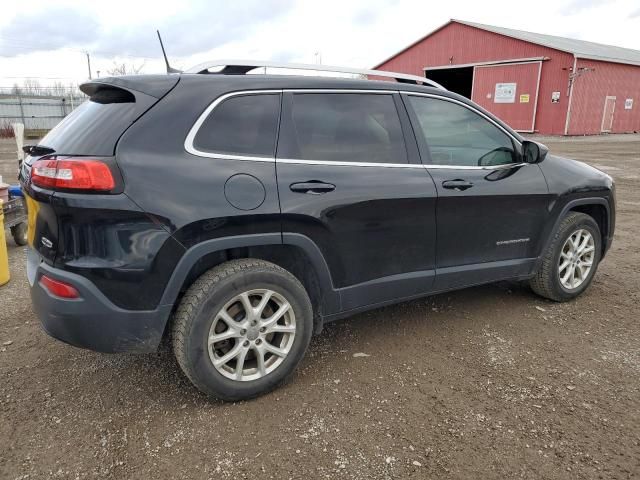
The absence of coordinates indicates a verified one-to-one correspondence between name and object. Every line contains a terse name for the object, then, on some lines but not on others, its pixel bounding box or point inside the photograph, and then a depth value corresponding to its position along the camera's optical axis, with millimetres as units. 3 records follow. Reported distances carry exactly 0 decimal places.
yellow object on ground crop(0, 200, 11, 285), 4655
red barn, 25875
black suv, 2432
